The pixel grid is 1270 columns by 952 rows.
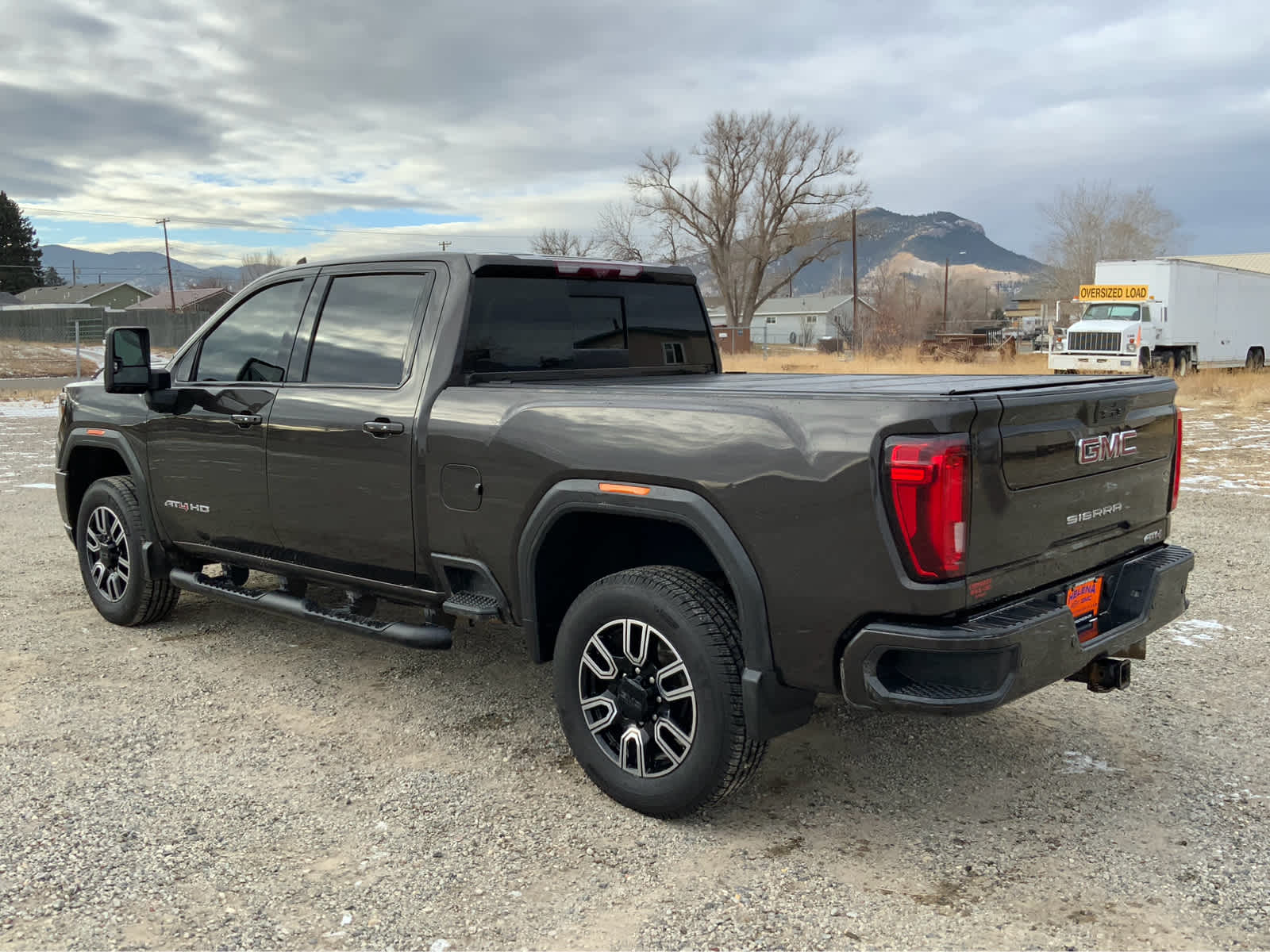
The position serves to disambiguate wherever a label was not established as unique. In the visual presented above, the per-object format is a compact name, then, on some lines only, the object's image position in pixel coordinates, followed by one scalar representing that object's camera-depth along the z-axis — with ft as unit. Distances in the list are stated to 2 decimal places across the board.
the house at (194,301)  247.09
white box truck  90.43
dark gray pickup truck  9.77
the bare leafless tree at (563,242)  195.29
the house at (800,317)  294.87
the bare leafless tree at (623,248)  185.26
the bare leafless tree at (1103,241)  249.34
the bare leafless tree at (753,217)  187.11
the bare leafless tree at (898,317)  151.27
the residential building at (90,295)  278.26
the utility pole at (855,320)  156.20
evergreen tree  263.86
